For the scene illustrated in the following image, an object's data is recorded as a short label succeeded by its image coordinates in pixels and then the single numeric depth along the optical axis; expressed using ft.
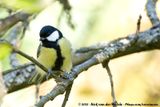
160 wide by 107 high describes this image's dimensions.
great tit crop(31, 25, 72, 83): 13.21
